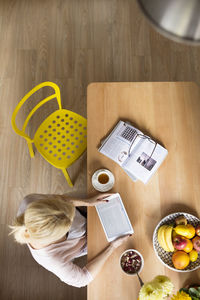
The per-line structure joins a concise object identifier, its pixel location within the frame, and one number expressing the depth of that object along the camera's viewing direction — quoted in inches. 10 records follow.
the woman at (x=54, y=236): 45.5
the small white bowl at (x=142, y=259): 49.1
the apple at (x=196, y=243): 48.1
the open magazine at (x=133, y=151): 56.8
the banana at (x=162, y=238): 48.5
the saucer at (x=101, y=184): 56.1
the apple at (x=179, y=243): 47.6
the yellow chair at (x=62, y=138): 72.4
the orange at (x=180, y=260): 47.0
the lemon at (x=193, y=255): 48.1
